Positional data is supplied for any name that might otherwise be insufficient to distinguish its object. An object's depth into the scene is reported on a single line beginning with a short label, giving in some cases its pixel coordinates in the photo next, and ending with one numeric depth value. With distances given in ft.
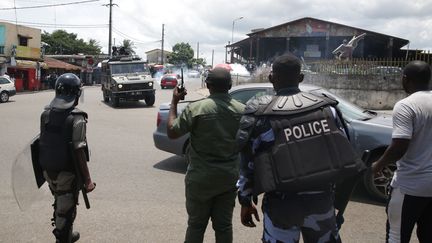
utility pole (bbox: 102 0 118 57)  145.57
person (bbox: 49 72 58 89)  130.99
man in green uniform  9.74
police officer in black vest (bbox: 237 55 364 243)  7.13
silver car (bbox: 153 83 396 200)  16.90
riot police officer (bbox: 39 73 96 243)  10.58
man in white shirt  8.89
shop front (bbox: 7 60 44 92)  112.20
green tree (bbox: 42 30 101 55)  209.67
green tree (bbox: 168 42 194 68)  319.27
